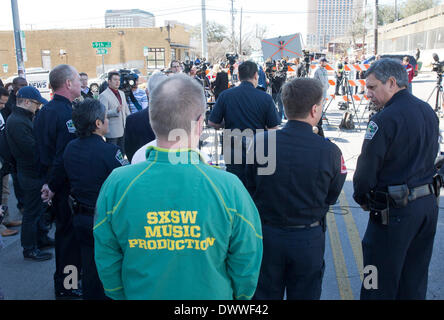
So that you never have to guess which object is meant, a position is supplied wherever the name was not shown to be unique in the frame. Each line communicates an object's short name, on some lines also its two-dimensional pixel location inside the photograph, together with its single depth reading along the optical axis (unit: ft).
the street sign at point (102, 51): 64.55
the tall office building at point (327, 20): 325.83
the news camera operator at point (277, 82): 43.27
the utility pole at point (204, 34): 78.23
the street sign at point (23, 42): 41.18
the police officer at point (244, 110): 15.64
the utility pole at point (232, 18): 151.48
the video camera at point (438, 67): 39.68
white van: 53.52
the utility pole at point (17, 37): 39.60
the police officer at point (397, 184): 9.02
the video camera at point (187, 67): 44.67
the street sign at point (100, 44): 62.34
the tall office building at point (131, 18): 336.49
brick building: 139.64
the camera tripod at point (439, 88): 40.54
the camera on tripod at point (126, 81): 23.82
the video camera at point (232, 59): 44.91
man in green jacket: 4.96
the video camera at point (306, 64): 41.93
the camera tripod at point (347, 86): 40.73
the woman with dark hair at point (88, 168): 9.86
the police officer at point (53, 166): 12.07
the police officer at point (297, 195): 8.06
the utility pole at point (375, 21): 75.30
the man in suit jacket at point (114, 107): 22.09
